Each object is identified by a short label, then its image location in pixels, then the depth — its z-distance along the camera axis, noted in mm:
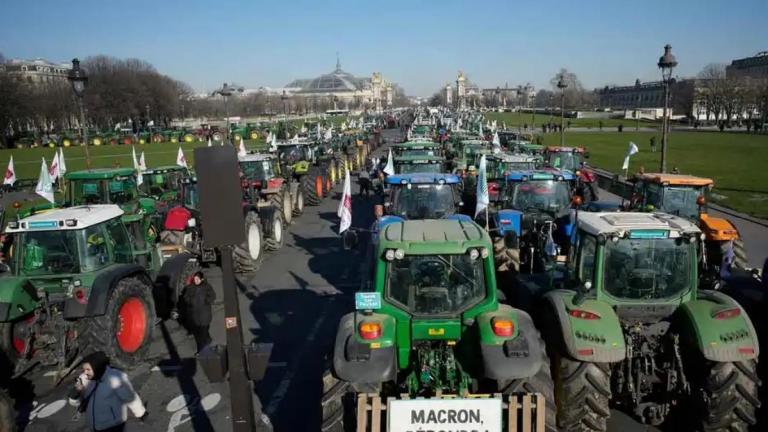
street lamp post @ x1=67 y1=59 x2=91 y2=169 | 14516
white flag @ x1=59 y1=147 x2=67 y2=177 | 20195
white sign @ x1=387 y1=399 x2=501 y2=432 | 4598
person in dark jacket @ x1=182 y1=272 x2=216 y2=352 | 8508
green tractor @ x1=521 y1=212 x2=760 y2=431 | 5367
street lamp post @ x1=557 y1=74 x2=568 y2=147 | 28028
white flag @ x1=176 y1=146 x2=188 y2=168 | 22153
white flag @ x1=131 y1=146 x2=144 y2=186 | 16091
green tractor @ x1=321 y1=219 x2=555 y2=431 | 4949
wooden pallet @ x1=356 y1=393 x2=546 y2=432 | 4668
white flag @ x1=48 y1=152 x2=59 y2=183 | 18447
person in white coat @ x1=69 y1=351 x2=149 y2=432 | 5730
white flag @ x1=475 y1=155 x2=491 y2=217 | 10867
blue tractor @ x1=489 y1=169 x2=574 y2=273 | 10180
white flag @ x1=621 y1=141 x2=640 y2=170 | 19077
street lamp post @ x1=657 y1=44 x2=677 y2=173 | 15383
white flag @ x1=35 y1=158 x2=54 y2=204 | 14641
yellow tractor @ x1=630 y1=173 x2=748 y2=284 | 10242
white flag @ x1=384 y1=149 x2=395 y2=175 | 17625
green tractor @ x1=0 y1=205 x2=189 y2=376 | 7316
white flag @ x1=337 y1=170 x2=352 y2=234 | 10680
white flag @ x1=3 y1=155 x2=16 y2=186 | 17722
